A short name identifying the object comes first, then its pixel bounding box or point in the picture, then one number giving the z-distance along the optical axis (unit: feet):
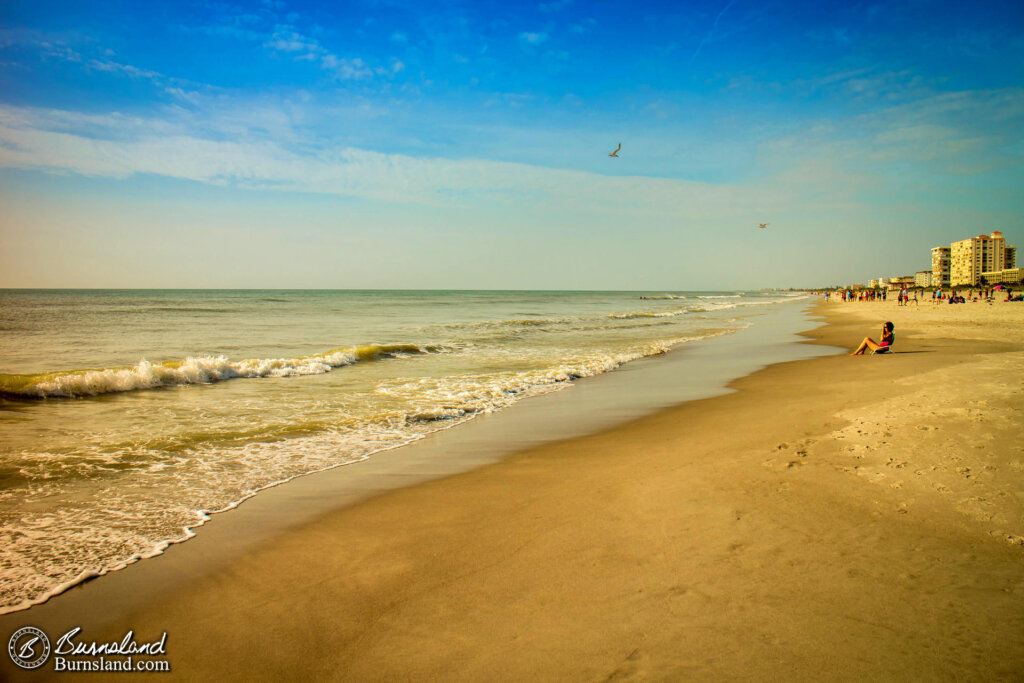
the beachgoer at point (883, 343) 49.83
